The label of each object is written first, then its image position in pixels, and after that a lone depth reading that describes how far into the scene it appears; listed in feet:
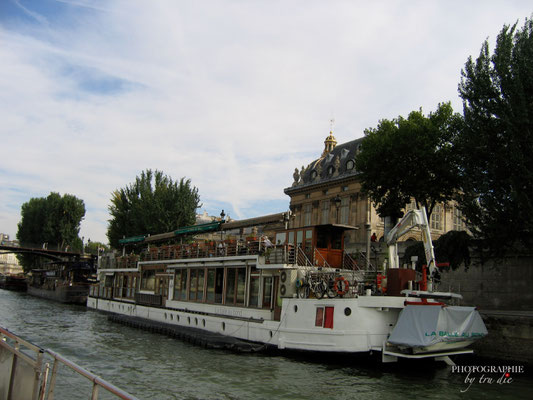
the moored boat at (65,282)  162.81
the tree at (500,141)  65.57
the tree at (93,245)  339.77
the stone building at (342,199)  154.51
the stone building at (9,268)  600.80
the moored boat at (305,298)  52.06
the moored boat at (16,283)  248.52
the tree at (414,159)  101.35
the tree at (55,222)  259.19
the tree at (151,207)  171.83
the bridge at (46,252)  233.55
